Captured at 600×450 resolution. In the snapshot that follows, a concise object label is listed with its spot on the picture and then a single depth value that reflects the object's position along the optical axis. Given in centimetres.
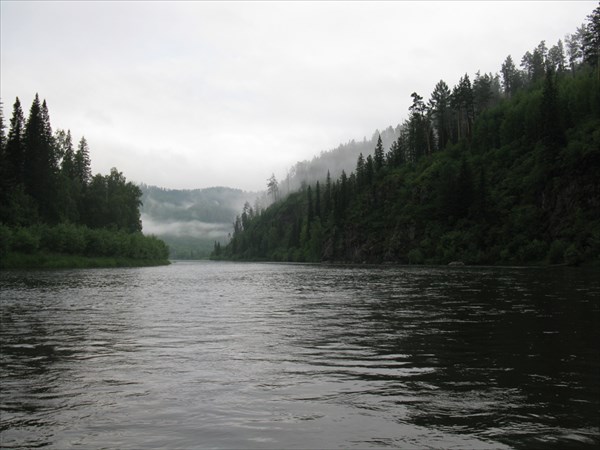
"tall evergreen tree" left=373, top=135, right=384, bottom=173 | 18150
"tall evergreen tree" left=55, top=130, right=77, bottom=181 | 14115
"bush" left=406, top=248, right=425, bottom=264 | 11462
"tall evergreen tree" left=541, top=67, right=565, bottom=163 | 10484
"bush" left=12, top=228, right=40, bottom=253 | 8306
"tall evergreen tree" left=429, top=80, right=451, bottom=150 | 16400
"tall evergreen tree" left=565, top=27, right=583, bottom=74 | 17645
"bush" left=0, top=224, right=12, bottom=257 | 7794
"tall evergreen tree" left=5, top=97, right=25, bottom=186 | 11074
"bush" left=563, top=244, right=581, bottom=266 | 7826
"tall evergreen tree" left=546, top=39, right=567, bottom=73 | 18988
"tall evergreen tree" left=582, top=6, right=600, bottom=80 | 13925
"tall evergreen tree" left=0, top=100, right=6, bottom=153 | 11406
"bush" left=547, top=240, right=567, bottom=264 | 8431
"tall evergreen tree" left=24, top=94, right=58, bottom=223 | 11254
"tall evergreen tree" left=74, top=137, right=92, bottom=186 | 14800
